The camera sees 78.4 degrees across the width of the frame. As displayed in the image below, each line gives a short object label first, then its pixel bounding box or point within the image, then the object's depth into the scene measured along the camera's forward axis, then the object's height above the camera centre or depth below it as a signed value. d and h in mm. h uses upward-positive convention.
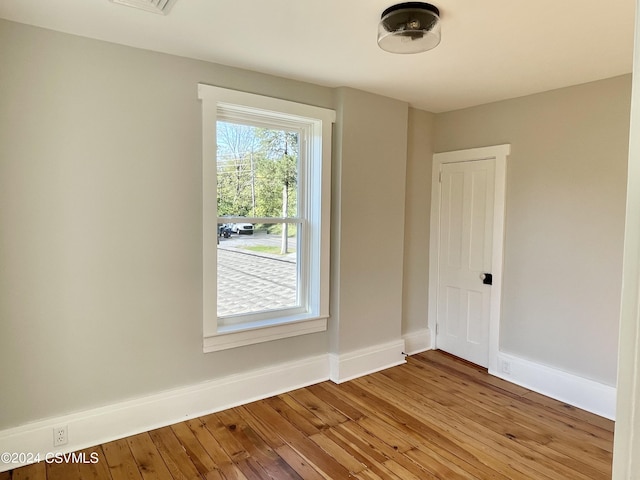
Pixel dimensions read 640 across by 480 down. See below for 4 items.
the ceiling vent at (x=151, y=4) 1934 +1068
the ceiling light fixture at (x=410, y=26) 1925 +992
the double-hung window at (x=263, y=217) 2836 +20
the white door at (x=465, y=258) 3734 -352
